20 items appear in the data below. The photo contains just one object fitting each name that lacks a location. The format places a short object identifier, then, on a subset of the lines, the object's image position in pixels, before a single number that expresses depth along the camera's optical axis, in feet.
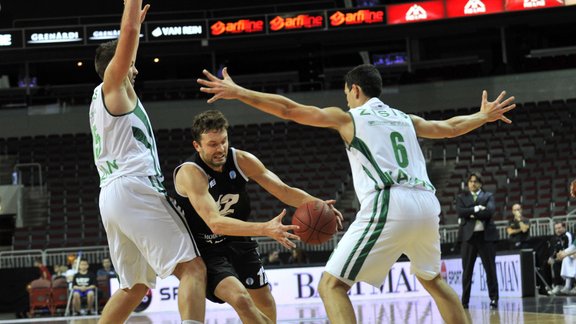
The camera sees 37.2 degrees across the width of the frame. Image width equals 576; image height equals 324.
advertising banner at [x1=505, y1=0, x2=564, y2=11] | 80.12
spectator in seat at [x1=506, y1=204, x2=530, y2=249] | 50.24
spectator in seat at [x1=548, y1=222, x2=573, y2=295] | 48.32
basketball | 17.31
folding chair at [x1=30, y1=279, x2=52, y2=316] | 56.90
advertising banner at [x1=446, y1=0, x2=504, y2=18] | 81.82
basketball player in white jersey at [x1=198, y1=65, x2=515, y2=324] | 17.16
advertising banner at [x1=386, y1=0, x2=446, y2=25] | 82.75
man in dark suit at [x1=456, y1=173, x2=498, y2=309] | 38.68
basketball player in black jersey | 17.08
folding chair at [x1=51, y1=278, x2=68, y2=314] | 57.52
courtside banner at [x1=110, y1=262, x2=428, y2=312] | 50.06
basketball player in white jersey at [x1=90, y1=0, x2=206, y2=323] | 16.87
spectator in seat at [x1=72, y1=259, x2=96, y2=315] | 55.11
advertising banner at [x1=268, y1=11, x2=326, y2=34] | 84.58
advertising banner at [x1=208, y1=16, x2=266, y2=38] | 85.76
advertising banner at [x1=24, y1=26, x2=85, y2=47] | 85.51
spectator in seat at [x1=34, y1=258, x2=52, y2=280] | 57.93
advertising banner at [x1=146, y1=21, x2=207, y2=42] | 85.66
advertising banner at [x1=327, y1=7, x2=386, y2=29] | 84.17
